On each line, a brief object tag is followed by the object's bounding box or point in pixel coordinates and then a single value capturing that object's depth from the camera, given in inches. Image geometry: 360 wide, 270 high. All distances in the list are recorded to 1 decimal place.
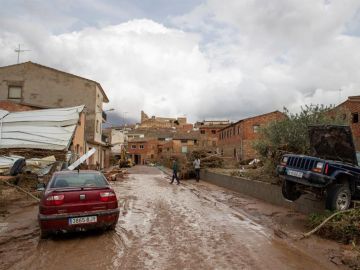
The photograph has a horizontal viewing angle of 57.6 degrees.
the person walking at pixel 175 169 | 939.6
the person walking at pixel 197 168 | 1037.2
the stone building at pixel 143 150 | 3218.5
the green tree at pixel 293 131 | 560.8
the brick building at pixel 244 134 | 1722.4
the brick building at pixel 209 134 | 2969.0
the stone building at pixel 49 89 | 1320.1
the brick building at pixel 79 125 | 1034.2
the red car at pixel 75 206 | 285.0
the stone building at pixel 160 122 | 4505.4
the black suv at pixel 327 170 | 341.4
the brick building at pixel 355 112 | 1149.7
